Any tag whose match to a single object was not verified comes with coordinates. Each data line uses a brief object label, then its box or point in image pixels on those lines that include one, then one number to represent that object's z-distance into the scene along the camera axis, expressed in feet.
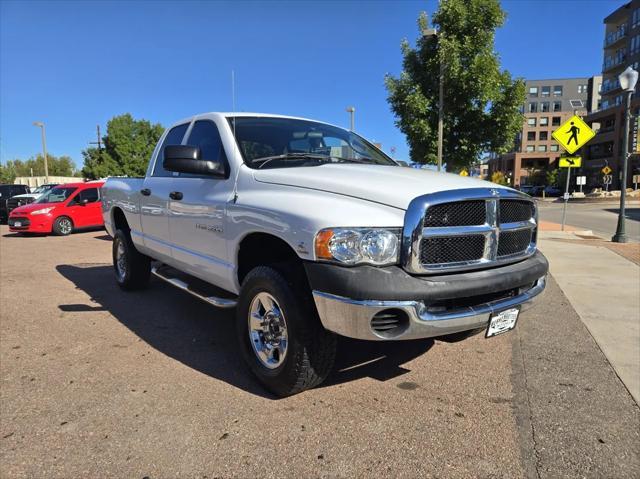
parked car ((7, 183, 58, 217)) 64.93
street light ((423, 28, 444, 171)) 41.96
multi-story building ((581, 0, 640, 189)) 190.29
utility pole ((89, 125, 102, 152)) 161.62
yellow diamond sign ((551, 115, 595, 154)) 39.19
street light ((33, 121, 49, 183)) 132.46
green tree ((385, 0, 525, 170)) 43.42
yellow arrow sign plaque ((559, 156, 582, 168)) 44.45
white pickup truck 8.33
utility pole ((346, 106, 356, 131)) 69.95
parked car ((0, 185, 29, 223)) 68.74
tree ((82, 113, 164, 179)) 160.97
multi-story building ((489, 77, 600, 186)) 299.83
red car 48.26
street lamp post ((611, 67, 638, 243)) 36.52
